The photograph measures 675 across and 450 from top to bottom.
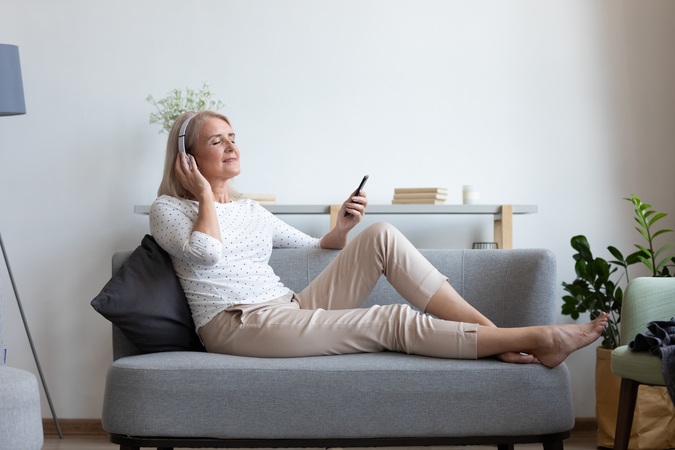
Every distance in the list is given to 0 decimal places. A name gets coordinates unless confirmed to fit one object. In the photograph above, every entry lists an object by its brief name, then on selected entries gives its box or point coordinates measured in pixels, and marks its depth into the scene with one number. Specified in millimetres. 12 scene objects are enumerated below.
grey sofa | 2291
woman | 2385
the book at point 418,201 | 3461
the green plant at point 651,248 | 3371
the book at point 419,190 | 3439
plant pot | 3316
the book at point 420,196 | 3446
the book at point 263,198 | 3479
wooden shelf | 3426
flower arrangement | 3510
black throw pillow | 2523
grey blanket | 2240
